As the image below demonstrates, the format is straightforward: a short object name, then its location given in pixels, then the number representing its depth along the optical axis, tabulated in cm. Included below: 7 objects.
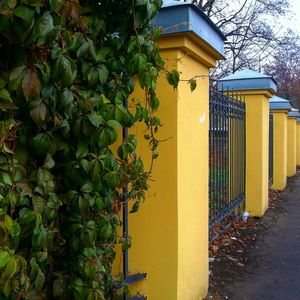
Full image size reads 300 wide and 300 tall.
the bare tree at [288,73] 2806
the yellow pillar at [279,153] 1066
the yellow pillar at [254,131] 705
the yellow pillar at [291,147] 1413
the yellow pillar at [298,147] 1861
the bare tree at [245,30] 2018
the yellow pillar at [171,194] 303
